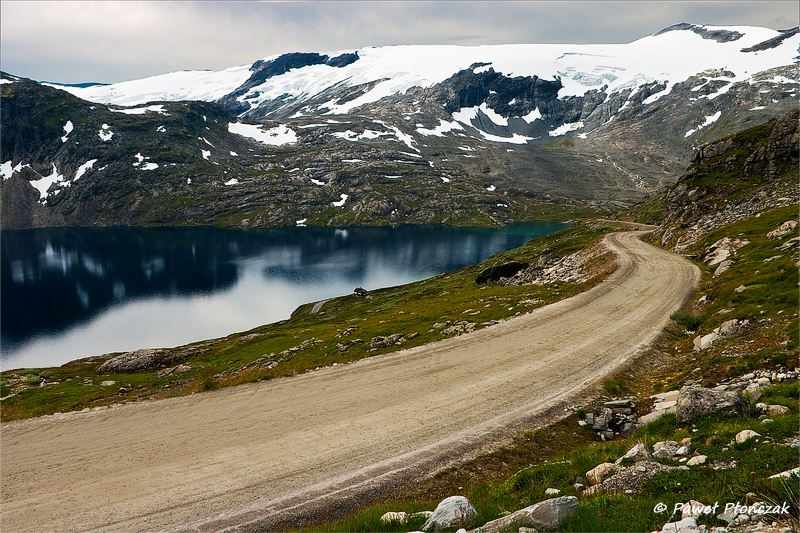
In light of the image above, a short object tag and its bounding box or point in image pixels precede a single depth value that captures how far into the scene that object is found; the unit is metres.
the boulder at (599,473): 13.07
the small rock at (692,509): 8.97
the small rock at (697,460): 12.07
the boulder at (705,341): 27.11
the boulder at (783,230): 45.12
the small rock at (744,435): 12.53
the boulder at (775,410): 14.23
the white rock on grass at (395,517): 13.05
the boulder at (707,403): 15.22
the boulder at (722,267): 45.34
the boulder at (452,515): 11.59
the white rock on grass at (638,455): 12.98
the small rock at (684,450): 13.05
